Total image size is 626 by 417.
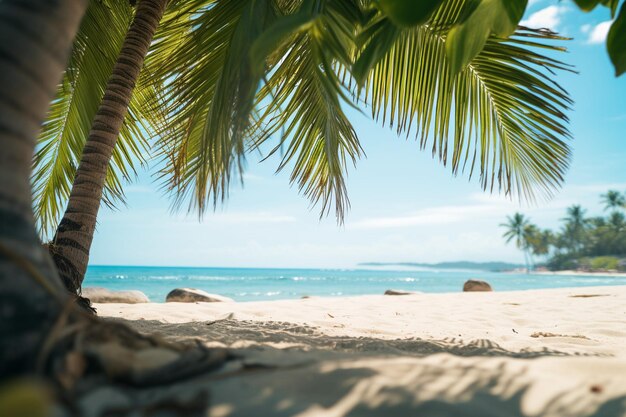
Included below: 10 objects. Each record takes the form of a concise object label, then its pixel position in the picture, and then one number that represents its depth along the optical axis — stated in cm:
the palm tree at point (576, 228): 5697
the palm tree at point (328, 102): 253
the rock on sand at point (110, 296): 740
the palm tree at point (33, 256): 89
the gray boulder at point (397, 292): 972
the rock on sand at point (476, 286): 1183
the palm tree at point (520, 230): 5822
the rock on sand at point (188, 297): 813
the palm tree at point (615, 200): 5150
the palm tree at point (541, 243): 6022
